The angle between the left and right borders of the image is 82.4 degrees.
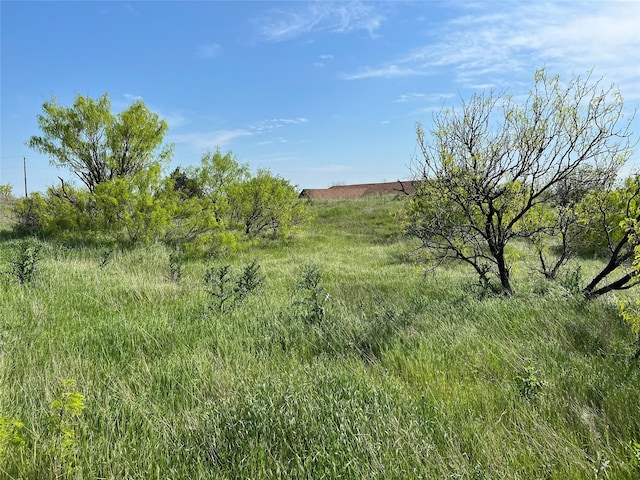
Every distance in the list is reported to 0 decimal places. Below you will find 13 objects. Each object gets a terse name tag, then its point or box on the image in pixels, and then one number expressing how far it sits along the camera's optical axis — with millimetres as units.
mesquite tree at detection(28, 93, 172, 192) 11203
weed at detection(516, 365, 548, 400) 2545
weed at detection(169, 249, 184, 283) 7367
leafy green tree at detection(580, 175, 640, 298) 4605
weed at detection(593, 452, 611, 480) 1692
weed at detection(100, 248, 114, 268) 8160
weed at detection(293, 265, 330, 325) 4684
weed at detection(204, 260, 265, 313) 5230
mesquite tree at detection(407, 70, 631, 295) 5363
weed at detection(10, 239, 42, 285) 5656
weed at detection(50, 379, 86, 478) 1868
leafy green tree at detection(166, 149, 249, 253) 11812
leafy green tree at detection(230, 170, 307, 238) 15172
